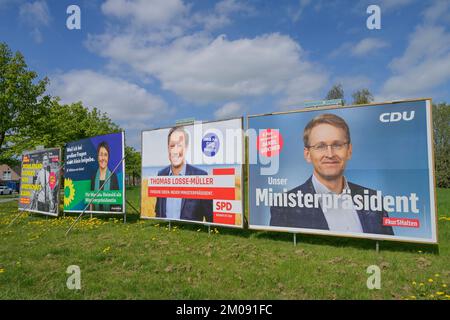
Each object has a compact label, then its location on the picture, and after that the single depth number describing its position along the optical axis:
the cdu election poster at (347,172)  6.94
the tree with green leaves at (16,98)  19.62
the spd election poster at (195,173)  9.19
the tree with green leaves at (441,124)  59.31
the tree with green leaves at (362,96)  41.28
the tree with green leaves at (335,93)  44.69
